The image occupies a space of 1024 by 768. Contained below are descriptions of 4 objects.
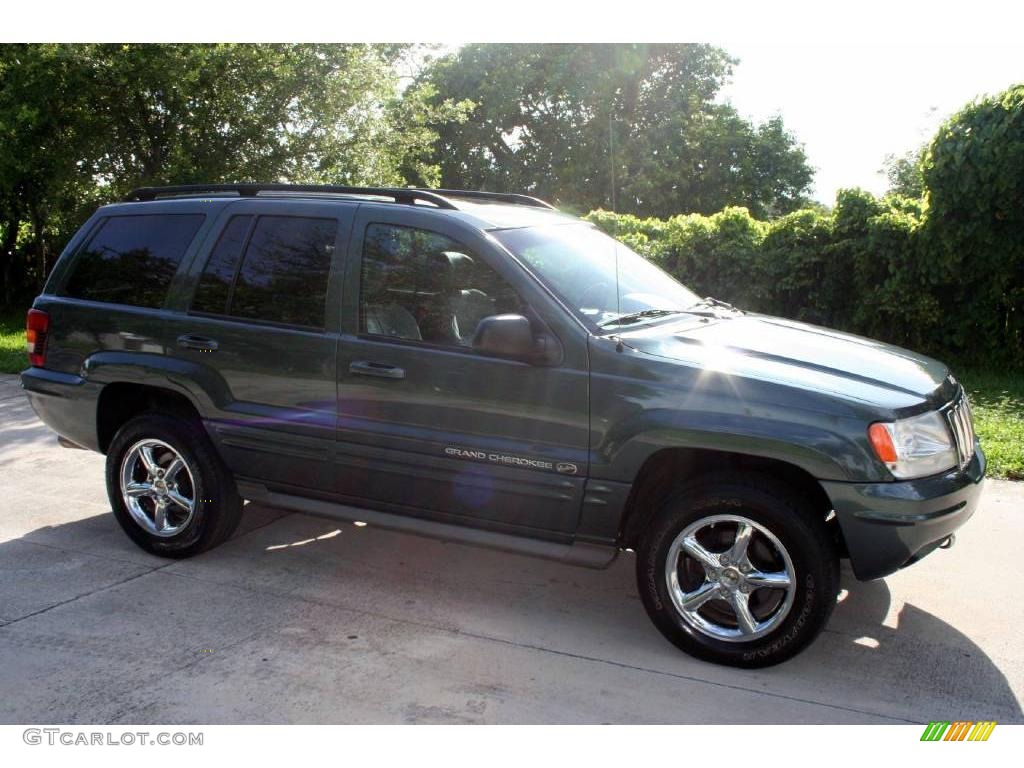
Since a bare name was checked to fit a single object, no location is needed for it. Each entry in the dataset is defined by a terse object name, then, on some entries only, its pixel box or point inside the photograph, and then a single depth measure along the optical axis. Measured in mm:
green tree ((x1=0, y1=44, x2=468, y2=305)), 13211
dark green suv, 3707
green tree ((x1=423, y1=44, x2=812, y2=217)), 29234
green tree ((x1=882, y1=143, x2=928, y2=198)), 29673
